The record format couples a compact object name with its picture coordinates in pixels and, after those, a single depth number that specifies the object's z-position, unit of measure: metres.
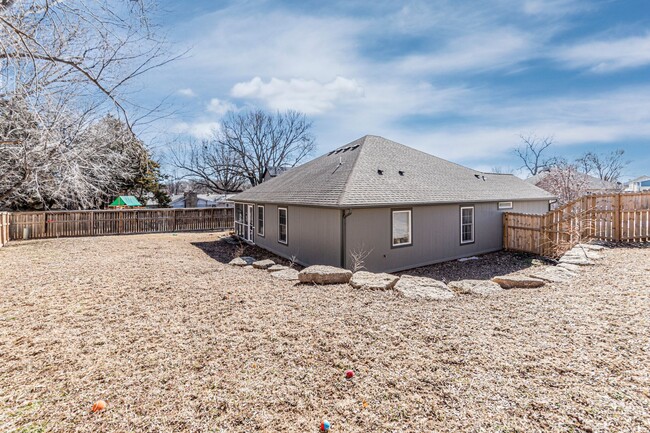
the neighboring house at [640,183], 34.81
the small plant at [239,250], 11.77
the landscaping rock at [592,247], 9.41
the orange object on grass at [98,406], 2.51
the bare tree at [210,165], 32.12
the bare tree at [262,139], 33.44
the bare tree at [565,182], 22.67
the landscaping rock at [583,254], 8.35
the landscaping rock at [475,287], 5.46
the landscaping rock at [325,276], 5.94
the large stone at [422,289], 5.17
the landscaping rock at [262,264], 7.85
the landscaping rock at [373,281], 5.52
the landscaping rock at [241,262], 8.29
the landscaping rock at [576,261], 7.64
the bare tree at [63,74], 3.94
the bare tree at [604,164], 34.50
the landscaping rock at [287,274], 6.44
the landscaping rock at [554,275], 6.27
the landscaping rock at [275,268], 7.25
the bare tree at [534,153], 33.44
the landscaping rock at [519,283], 5.88
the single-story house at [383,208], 8.80
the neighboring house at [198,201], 30.84
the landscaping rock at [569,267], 7.17
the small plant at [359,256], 8.50
